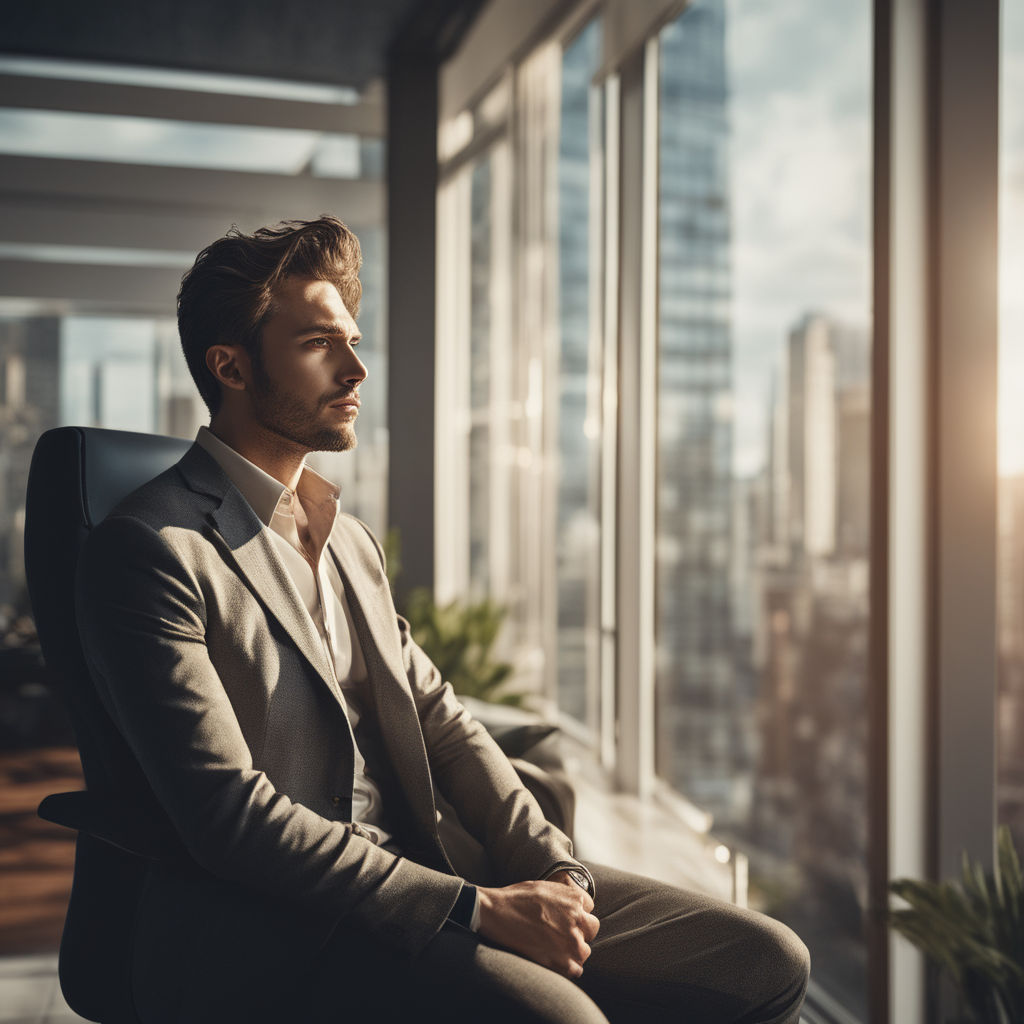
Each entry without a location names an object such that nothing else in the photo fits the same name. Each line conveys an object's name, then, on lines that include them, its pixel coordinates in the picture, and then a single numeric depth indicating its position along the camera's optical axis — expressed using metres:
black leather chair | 1.34
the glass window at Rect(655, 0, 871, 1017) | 2.92
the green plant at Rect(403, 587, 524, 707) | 4.50
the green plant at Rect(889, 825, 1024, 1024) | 1.85
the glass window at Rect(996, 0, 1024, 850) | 2.19
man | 1.22
